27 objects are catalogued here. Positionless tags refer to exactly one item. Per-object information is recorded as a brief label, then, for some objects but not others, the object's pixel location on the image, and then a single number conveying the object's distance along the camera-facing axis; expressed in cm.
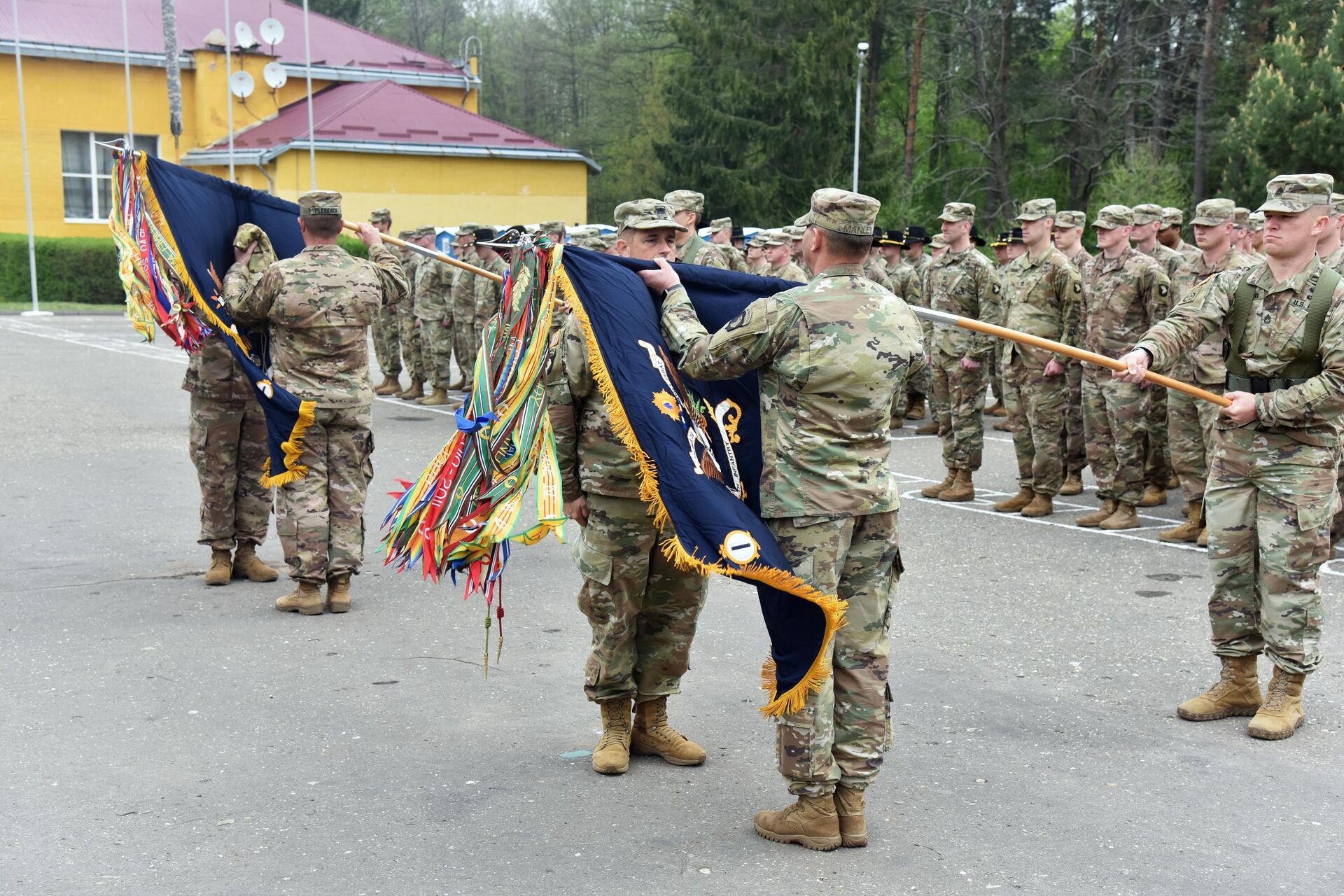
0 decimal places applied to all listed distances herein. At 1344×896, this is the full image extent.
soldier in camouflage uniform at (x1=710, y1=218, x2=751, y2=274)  1475
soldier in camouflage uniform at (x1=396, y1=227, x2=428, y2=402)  1789
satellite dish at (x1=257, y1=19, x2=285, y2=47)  3409
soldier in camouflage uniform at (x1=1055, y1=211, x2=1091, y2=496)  1134
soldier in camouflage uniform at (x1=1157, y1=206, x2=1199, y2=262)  1176
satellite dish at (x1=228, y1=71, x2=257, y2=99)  3441
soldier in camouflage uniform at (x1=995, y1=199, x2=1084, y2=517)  1077
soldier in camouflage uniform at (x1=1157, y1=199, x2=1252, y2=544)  941
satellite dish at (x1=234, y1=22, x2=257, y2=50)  3531
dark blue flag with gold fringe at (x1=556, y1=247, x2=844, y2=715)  457
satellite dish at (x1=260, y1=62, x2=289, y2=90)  3475
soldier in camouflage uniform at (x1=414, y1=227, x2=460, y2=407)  1744
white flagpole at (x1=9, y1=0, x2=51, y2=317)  2880
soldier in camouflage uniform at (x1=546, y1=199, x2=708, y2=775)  535
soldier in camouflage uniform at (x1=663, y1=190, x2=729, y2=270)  689
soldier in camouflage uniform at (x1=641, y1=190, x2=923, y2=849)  462
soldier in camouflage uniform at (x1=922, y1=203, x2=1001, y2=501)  1135
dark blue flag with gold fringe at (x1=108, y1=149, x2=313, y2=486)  808
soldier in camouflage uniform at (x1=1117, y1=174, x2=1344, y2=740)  591
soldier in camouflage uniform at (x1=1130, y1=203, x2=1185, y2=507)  1098
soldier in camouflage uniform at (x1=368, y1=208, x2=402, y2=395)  1861
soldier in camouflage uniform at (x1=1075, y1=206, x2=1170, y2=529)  1025
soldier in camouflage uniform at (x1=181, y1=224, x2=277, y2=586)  827
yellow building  3459
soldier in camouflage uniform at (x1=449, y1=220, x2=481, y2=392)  1686
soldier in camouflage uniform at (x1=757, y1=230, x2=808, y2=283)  1389
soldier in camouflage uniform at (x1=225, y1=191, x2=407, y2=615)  764
